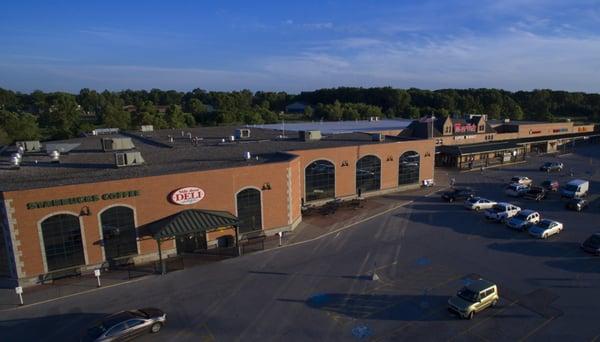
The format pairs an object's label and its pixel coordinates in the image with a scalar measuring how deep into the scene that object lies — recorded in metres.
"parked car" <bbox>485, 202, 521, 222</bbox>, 35.06
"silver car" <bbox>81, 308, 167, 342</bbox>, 17.44
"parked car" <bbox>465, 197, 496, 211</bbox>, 38.88
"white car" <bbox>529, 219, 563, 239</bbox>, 30.97
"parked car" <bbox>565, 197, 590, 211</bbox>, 38.06
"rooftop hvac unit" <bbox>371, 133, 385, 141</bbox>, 48.31
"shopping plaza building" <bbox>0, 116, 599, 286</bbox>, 24.00
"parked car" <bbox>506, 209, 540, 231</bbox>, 32.71
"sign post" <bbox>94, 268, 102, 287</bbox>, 23.11
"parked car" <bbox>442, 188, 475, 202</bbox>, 42.38
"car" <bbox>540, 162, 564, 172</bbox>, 60.41
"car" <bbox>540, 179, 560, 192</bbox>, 46.69
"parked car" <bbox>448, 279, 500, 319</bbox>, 19.42
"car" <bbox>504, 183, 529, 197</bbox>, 43.75
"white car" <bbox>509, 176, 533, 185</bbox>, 49.89
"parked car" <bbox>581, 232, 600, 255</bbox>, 27.16
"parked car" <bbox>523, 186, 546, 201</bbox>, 42.47
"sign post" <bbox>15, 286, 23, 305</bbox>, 21.03
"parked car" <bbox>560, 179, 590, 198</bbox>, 42.41
